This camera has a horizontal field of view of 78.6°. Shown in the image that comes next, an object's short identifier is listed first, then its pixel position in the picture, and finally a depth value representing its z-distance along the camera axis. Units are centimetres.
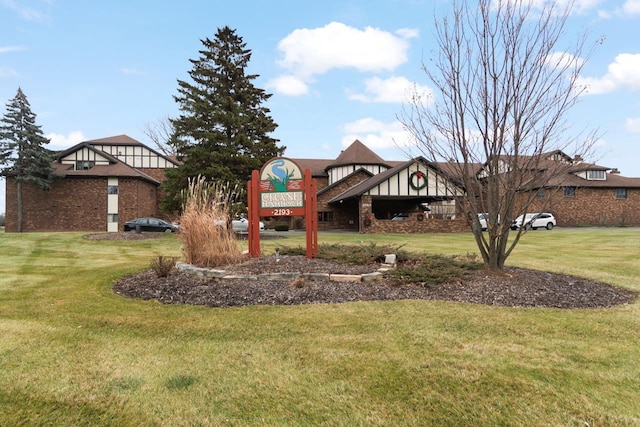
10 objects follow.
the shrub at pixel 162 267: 699
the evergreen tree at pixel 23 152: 2988
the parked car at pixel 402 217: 2761
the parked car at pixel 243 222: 2625
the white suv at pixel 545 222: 3050
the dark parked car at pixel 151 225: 2608
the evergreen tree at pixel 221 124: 2295
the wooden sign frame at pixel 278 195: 847
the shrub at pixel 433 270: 628
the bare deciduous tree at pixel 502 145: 608
